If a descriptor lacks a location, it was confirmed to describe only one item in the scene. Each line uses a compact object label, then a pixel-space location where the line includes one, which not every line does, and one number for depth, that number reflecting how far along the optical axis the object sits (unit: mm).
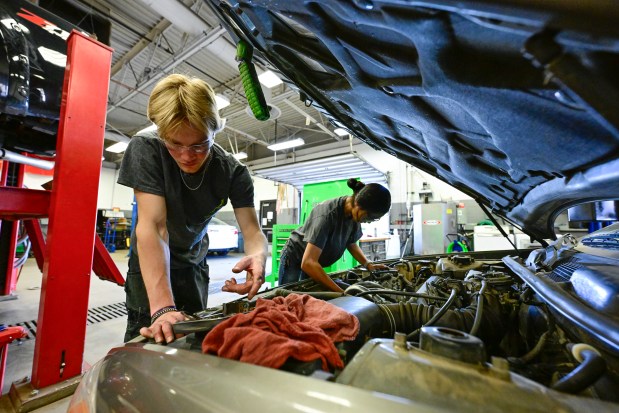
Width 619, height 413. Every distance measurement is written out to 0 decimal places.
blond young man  929
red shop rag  467
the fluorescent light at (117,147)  8645
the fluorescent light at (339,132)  8043
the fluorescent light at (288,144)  7258
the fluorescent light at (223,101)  5379
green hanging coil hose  923
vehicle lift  1370
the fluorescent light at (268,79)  4627
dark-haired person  1733
